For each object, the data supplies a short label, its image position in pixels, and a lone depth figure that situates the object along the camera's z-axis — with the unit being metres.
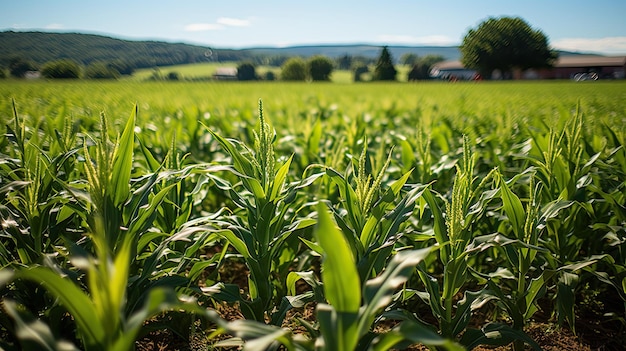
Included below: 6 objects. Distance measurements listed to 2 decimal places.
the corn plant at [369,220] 1.55
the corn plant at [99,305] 0.82
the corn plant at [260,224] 1.70
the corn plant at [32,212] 1.69
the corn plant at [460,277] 1.63
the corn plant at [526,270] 1.79
